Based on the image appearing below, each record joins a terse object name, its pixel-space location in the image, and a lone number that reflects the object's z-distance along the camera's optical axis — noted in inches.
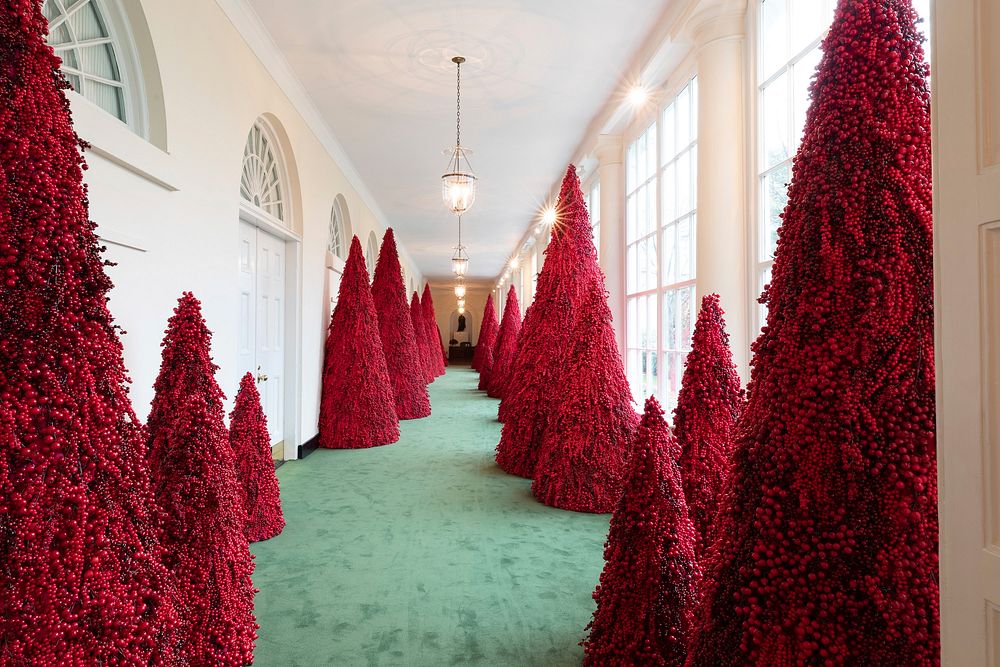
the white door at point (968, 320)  36.7
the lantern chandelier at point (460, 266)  482.3
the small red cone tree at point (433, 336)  594.5
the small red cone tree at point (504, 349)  416.5
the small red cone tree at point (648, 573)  73.7
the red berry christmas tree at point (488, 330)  595.5
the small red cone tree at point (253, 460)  136.3
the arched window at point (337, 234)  307.4
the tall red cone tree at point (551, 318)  184.4
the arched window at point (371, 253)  375.2
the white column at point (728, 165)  147.7
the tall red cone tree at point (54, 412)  49.8
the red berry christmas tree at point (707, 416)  96.9
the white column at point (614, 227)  268.2
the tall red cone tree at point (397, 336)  324.2
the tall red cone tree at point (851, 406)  47.3
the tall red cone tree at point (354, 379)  253.0
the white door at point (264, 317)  189.6
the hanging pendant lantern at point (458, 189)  192.9
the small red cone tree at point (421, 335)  508.4
